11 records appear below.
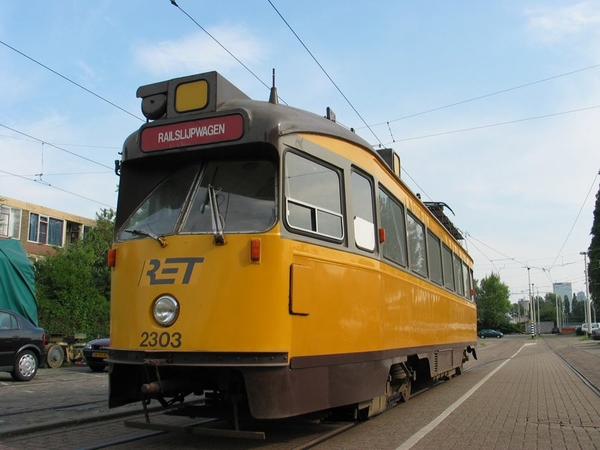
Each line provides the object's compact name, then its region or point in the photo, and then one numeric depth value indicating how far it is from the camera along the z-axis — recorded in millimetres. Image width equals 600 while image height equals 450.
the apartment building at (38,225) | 30578
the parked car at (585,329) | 57006
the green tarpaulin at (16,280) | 16797
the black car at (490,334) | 72250
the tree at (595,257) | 67375
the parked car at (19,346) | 12297
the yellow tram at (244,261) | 4816
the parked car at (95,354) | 15148
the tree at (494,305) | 84688
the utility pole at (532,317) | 62562
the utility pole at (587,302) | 54506
